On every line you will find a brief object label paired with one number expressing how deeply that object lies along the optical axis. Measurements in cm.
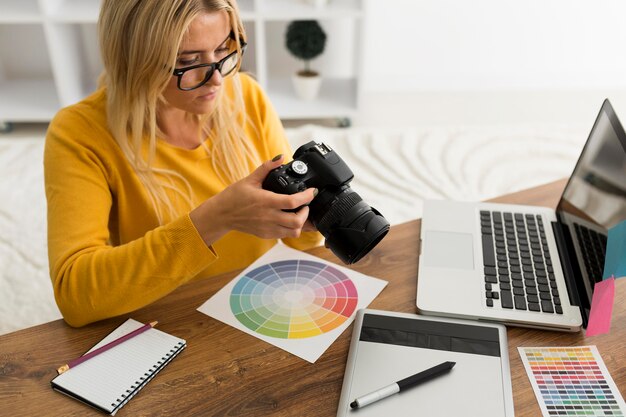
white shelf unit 254
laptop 95
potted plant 267
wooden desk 82
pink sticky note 85
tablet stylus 80
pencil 87
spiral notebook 82
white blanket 200
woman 94
